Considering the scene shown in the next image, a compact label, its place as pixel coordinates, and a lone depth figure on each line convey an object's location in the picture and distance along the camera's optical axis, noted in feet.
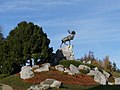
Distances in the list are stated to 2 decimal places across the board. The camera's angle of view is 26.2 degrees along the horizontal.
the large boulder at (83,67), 97.50
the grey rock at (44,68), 90.75
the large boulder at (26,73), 86.73
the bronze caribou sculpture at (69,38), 110.04
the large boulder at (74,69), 91.97
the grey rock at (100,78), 90.29
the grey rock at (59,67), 92.41
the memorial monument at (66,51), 108.93
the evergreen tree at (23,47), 98.45
